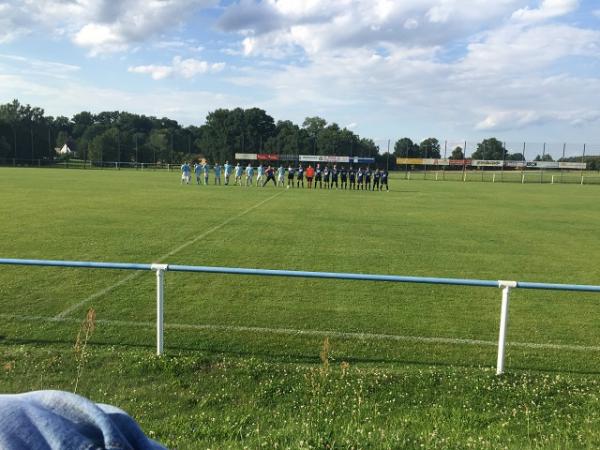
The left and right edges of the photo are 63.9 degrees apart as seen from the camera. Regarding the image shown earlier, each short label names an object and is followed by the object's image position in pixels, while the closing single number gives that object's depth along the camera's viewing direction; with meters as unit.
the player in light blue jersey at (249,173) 36.16
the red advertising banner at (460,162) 66.31
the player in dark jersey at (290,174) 36.06
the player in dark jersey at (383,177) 36.25
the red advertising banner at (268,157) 70.12
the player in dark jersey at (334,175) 37.09
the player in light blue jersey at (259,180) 37.38
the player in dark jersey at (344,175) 36.91
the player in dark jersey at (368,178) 36.75
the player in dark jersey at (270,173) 36.26
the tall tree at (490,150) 65.44
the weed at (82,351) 4.57
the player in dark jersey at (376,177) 36.53
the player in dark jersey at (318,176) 37.53
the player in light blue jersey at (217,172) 41.79
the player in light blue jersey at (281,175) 37.72
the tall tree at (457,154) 66.38
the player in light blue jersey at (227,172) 38.29
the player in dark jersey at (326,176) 37.47
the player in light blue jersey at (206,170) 36.76
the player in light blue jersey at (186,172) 36.68
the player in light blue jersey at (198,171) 37.87
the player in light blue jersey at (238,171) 37.31
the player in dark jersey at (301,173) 36.53
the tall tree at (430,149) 69.25
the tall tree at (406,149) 72.00
